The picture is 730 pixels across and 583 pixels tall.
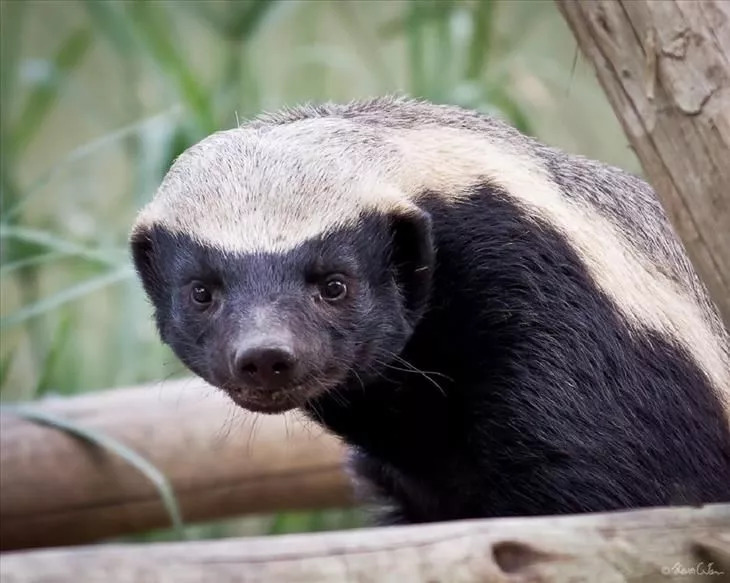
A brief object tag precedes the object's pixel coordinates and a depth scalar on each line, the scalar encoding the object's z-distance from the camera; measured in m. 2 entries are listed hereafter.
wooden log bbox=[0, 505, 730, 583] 2.82
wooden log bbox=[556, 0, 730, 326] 2.87
